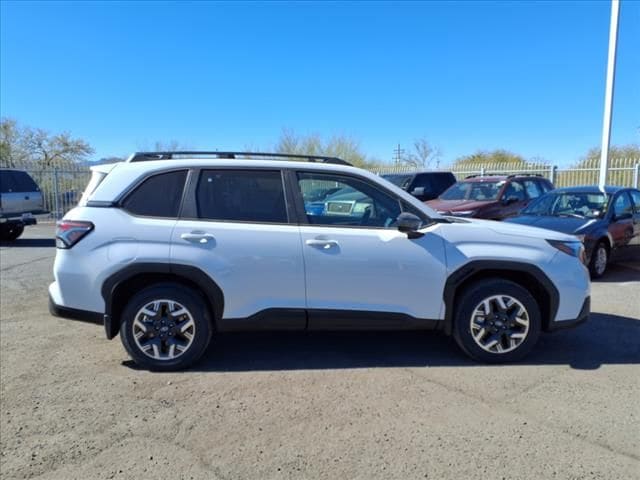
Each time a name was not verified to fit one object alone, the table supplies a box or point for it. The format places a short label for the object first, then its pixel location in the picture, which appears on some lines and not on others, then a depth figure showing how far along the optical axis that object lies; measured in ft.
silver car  39.60
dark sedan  25.41
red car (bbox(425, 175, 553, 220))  36.09
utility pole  116.04
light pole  42.42
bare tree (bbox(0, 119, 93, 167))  102.47
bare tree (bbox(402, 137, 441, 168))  115.24
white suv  12.97
